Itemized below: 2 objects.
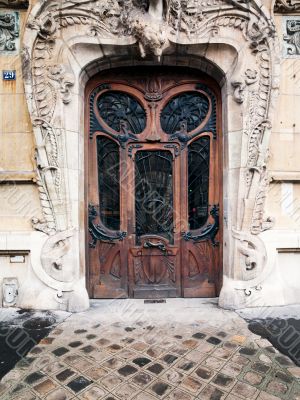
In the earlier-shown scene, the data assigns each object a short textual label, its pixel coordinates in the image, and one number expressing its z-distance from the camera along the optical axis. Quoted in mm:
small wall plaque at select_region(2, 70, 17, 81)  4117
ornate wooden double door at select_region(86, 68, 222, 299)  4438
